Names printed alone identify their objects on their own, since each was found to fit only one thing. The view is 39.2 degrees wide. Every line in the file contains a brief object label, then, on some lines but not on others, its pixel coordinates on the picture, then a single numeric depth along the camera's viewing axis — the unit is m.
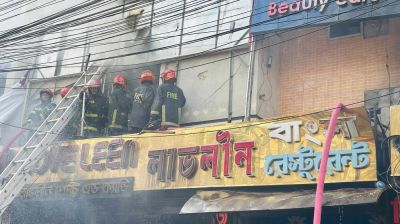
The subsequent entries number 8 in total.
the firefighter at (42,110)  13.69
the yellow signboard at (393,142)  7.77
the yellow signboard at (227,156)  8.16
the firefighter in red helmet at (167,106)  11.46
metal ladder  10.74
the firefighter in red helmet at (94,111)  12.56
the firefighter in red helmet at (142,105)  11.98
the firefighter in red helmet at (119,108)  12.48
